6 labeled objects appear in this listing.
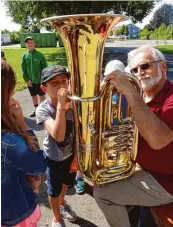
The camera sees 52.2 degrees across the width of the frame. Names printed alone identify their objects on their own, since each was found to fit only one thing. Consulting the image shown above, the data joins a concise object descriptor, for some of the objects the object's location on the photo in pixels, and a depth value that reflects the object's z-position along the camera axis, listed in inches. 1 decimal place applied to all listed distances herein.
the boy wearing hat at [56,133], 47.7
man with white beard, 47.9
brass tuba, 42.2
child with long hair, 37.9
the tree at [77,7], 499.5
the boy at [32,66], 137.1
